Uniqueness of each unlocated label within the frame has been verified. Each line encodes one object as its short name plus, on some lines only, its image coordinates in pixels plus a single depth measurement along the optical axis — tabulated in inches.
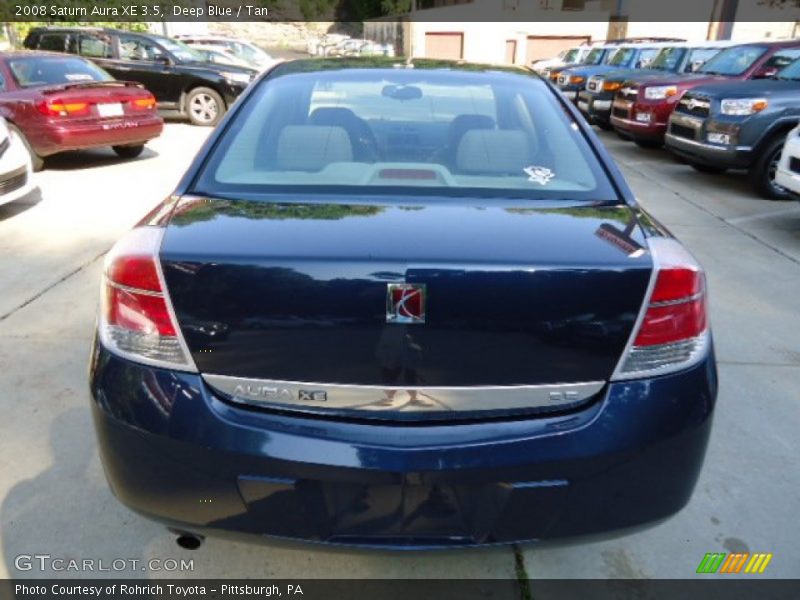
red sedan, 293.9
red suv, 353.7
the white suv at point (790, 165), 228.7
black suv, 457.7
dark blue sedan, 61.7
